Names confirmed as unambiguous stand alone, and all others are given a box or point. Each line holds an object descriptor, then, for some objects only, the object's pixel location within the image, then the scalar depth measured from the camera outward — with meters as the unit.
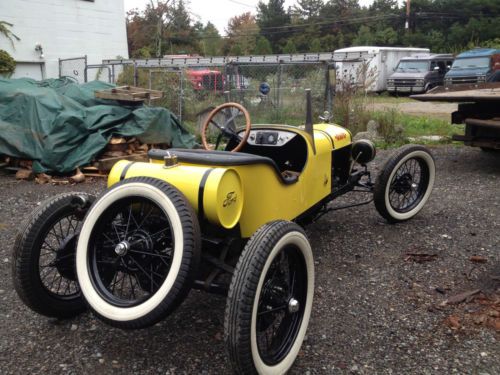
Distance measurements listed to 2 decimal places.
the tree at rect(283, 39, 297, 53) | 48.69
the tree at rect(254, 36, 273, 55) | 46.94
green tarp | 7.03
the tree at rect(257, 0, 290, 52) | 61.12
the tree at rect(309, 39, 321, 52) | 50.31
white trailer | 21.86
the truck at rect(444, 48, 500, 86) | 20.05
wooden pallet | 7.84
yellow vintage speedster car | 2.29
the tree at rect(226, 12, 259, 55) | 53.43
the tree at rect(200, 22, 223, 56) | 52.63
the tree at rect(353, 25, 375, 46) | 48.38
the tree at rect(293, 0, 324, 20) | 64.69
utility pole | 47.86
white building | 16.75
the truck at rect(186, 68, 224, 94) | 12.04
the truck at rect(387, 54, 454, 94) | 22.19
